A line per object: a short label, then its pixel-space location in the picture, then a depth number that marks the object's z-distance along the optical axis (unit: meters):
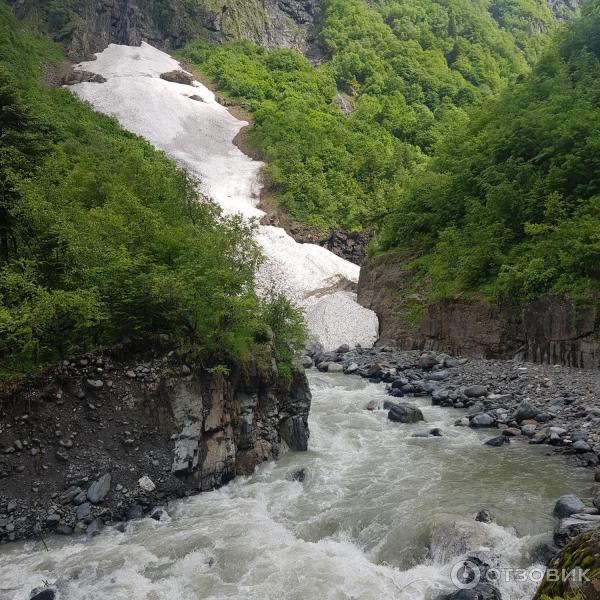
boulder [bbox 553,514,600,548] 8.43
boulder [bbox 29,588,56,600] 7.88
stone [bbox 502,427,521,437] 14.52
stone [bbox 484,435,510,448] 13.87
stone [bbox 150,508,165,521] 10.35
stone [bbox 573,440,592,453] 12.57
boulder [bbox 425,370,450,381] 20.91
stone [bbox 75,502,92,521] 9.94
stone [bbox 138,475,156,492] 10.74
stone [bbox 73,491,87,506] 10.09
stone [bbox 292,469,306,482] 12.18
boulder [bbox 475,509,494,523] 9.55
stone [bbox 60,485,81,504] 10.02
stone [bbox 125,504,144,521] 10.32
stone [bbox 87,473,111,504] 10.20
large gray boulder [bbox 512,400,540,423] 15.32
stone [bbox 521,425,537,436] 14.38
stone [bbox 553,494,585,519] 9.54
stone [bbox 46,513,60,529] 9.72
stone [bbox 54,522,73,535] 9.70
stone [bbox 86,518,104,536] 9.77
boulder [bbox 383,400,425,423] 16.19
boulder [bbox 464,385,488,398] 18.06
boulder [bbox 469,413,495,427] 15.47
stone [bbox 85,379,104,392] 10.98
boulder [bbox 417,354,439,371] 22.62
